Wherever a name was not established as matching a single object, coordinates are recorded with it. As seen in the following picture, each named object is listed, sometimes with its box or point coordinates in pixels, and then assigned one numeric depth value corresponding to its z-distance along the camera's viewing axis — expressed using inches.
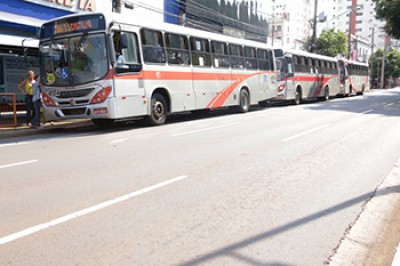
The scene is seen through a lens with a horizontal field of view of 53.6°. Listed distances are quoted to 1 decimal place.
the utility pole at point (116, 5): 644.1
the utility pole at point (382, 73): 2717.8
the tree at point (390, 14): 1113.4
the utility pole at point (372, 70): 2994.6
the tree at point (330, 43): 2162.9
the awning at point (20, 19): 603.2
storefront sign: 672.5
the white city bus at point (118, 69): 449.4
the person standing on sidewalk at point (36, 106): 492.8
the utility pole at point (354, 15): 4704.7
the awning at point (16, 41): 566.0
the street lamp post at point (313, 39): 1365.7
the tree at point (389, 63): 3048.7
